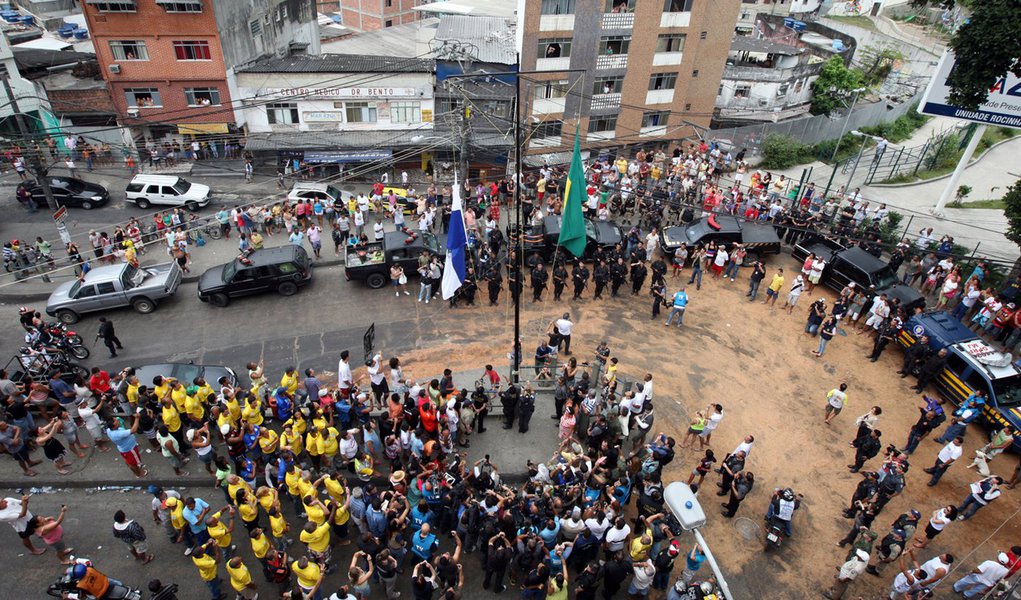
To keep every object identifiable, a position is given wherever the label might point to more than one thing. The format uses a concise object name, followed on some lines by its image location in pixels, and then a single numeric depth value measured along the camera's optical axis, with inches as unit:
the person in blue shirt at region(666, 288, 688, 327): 720.3
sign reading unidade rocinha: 872.3
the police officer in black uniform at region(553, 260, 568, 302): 762.2
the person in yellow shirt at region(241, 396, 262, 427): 494.0
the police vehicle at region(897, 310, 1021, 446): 583.2
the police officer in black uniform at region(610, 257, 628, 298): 770.8
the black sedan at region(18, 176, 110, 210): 1055.0
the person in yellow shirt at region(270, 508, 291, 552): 411.5
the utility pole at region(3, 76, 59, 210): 925.2
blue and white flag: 547.8
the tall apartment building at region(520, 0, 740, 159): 1238.9
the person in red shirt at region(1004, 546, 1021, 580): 408.8
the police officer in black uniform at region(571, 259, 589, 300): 759.1
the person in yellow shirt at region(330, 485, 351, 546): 426.0
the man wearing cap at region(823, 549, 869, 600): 412.2
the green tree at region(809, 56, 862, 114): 1861.5
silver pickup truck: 723.4
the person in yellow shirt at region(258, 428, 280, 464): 465.0
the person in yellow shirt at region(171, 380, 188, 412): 502.6
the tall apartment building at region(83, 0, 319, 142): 1143.0
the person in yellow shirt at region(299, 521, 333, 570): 388.5
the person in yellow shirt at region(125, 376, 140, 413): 518.0
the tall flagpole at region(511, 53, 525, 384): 470.2
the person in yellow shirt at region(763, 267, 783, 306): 760.6
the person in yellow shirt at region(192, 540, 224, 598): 375.6
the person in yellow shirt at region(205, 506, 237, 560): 403.2
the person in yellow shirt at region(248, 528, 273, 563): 386.3
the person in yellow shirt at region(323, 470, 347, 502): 422.0
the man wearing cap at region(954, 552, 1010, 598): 406.3
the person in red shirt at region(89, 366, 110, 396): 538.0
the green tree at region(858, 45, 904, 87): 2190.0
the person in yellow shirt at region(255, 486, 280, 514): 414.6
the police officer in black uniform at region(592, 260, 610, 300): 764.6
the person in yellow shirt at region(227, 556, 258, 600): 370.9
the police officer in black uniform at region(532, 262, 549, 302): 752.3
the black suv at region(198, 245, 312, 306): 757.9
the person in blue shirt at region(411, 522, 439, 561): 396.5
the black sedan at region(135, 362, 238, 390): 562.9
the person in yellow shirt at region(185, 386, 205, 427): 503.2
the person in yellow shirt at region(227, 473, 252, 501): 415.5
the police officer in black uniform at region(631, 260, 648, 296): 777.6
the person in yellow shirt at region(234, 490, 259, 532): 406.0
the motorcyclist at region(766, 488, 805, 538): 456.1
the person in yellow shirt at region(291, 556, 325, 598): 366.9
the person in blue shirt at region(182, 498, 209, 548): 405.4
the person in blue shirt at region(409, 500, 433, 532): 409.1
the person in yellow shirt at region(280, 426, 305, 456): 471.8
